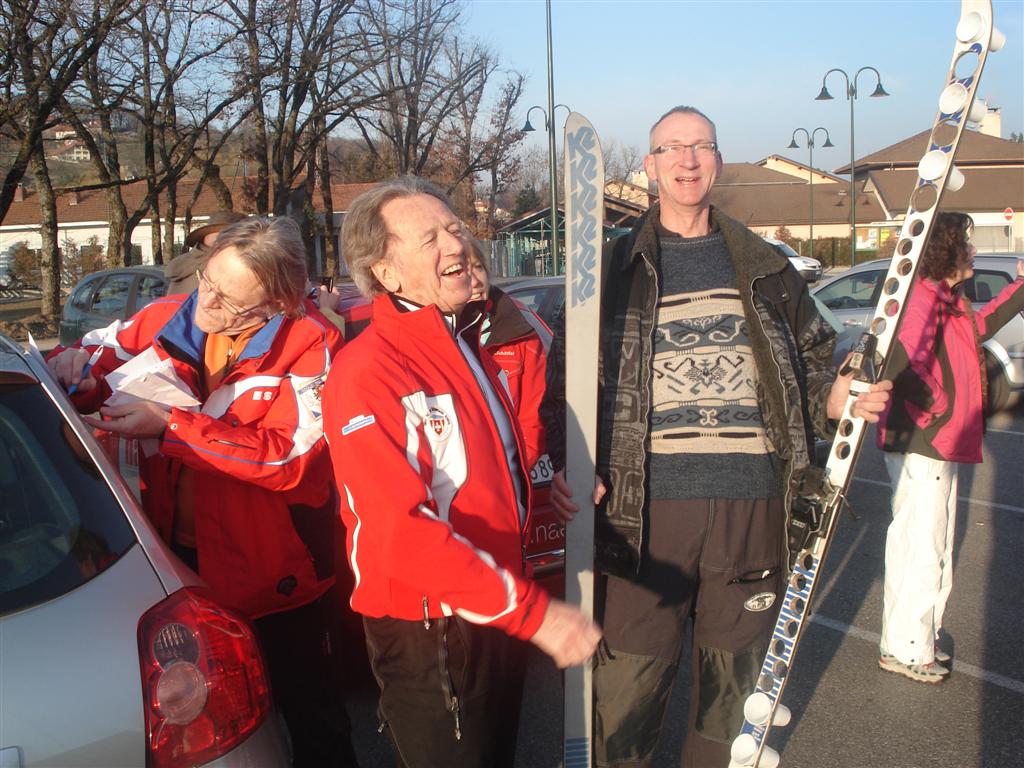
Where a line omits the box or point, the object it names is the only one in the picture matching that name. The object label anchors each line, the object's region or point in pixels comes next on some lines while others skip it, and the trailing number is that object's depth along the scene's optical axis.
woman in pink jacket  3.65
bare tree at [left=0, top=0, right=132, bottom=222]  17.56
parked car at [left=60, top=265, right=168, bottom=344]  10.43
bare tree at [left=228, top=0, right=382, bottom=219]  21.75
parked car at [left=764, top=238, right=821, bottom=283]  27.97
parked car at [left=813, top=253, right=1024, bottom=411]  9.40
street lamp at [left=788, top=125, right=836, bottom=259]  33.28
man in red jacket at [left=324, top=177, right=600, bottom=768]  1.70
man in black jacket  2.46
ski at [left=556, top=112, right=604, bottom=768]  2.36
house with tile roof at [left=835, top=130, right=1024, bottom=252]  54.38
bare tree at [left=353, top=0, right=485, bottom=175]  24.36
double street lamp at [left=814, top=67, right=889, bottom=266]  26.19
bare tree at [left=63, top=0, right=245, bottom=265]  20.34
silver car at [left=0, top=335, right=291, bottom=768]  1.59
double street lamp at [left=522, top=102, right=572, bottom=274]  18.62
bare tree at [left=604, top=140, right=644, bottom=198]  53.72
